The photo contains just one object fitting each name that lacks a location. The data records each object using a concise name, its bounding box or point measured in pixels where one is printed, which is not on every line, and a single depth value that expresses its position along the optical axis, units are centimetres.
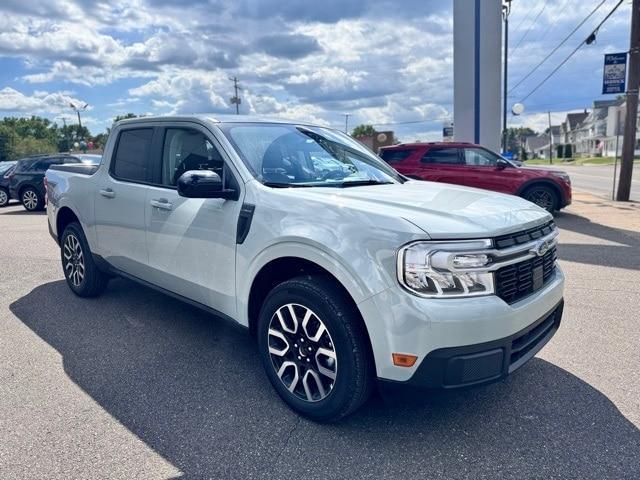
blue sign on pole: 1327
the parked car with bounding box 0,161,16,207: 1694
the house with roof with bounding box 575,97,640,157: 8525
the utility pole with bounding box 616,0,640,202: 1364
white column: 1394
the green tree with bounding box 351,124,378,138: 8959
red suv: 1123
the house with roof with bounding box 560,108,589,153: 10962
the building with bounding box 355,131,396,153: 4134
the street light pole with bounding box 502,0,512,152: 2908
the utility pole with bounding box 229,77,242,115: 5869
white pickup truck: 251
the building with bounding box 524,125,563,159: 12231
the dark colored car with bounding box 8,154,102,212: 1538
